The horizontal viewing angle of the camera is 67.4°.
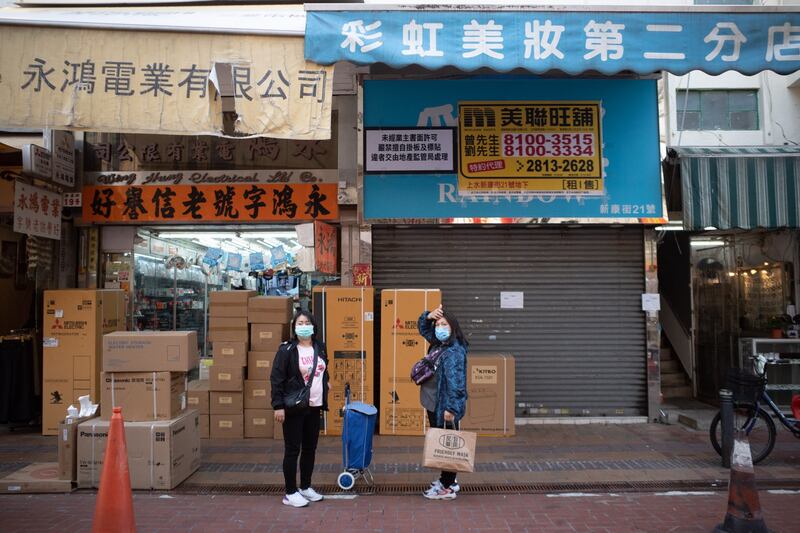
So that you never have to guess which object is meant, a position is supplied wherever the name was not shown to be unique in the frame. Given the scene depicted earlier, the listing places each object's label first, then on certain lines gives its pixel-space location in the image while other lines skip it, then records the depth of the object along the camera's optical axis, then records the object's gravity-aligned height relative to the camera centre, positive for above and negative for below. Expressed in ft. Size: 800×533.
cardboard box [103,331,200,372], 20.47 -1.80
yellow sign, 29.14 +7.32
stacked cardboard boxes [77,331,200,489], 19.95 -3.70
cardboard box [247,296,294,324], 26.68 -0.54
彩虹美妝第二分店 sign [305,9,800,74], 23.34 +10.03
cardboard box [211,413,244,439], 26.63 -5.64
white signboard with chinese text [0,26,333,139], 22.94 +8.37
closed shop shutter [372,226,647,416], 29.81 +0.01
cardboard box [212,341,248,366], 26.48 -2.39
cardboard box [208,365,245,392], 26.40 -3.47
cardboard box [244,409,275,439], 26.63 -5.52
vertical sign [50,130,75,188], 29.30 +7.13
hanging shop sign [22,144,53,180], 27.12 +6.40
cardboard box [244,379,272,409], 26.55 -4.21
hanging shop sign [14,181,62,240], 26.58 +4.12
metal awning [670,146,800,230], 28.68 +5.14
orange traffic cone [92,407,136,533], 14.89 -4.96
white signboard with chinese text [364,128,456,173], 29.25 +7.27
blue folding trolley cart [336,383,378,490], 19.65 -4.69
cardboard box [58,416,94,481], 20.04 -5.02
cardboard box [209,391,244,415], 26.61 -4.61
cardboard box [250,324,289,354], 26.71 -1.70
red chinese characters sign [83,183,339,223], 30.66 +4.91
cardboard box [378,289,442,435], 26.84 -2.77
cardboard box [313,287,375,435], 26.89 -1.79
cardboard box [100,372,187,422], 20.45 -3.26
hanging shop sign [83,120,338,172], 31.73 +7.82
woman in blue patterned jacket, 18.63 -2.70
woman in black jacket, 18.42 -2.97
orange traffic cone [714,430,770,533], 15.44 -5.28
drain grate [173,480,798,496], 19.97 -6.40
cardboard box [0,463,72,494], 19.89 -6.10
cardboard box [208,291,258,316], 26.76 -0.31
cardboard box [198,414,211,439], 26.76 -5.66
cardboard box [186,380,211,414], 26.78 -4.42
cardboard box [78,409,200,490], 19.93 -5.11
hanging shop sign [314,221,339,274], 28.68 +2.46
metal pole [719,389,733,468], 21.24 -4.28
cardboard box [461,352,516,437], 26.71 -4.35
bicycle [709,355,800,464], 21.93 -4.38
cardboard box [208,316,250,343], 26.63 -1.34
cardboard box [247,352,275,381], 26.50 -2.93
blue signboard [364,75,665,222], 29.04 +7.14
